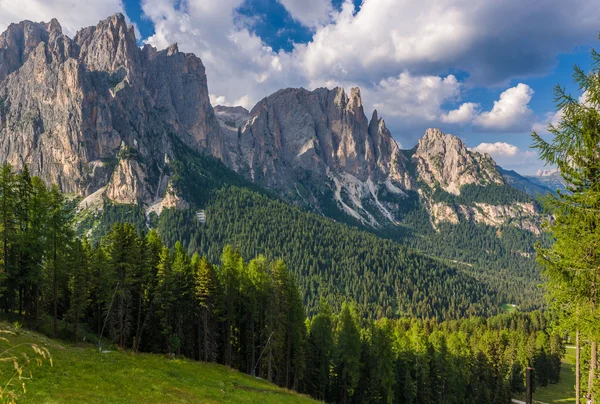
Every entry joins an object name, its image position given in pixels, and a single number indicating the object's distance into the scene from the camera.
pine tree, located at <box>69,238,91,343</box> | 43.38
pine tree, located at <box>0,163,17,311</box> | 39.66
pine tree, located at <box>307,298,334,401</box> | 64.62
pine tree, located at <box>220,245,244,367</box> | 53.41
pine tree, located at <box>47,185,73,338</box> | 41.44
